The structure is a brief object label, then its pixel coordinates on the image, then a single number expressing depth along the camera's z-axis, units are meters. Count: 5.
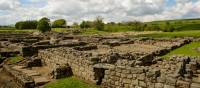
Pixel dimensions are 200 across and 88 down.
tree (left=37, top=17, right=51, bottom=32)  38.72
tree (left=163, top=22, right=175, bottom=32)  42.72
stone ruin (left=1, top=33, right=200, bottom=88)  5.34
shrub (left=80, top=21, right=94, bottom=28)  60.55
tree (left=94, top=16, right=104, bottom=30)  53.45
